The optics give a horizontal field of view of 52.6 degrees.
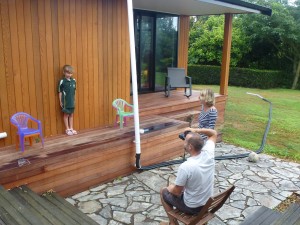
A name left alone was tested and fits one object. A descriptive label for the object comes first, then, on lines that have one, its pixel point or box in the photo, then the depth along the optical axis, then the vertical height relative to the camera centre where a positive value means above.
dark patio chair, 8.21 -0.60
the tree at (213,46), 16.61 +0.62
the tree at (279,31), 15.45 +1.37
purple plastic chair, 3.91 -0.96
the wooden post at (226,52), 7.89 +0.14
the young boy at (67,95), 4.58 -0.60
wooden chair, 2.64 -1.45
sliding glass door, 8.14 +0.27
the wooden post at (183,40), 9.06 +0.51
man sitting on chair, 2.63 -1.05
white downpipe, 4.45 -0.42
